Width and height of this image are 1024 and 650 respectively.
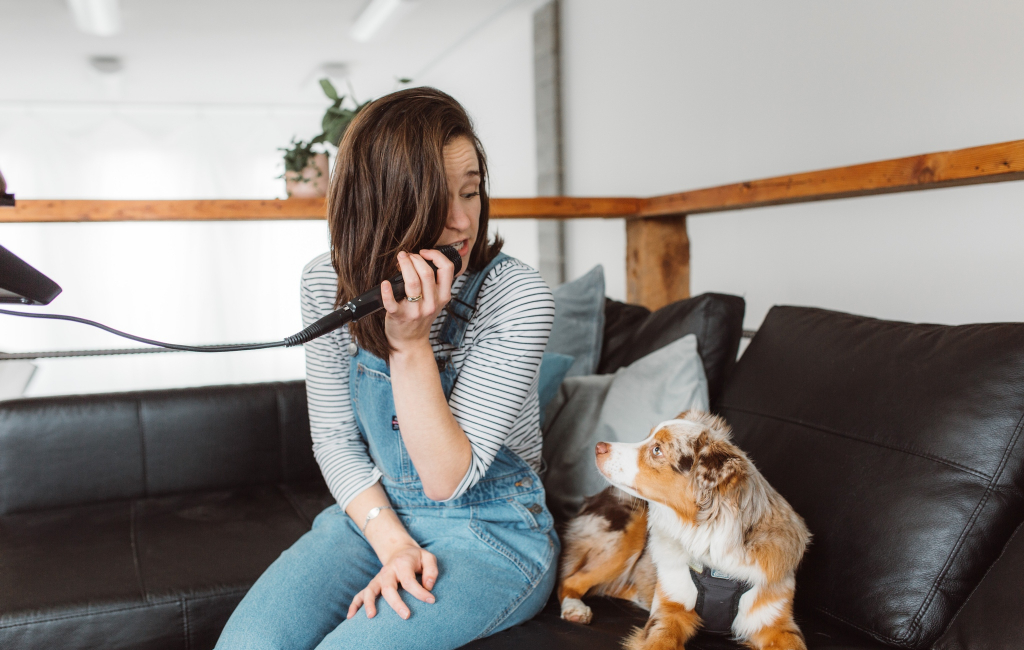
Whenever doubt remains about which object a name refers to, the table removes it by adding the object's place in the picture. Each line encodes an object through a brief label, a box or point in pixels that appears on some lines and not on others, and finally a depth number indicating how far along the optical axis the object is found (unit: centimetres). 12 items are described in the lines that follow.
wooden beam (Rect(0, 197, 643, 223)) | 197
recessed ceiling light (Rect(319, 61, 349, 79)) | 676
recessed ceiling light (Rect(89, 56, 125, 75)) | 618
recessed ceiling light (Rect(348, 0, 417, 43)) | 513
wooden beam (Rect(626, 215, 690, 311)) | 245
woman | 101
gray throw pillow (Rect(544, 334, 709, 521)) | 145
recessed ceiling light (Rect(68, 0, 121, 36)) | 480
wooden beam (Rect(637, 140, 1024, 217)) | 129
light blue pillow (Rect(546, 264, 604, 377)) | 190
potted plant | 252
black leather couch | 100
